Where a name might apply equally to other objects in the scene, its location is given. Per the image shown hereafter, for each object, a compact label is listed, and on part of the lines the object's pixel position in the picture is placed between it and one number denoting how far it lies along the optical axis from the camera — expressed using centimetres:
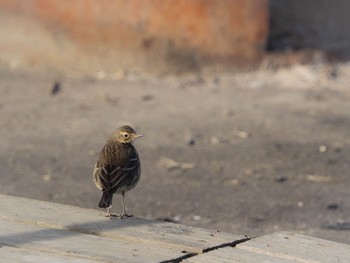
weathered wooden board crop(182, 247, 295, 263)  1056
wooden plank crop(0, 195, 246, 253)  1123
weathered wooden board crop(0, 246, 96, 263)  1025
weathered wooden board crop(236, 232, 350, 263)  1093
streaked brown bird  1348
